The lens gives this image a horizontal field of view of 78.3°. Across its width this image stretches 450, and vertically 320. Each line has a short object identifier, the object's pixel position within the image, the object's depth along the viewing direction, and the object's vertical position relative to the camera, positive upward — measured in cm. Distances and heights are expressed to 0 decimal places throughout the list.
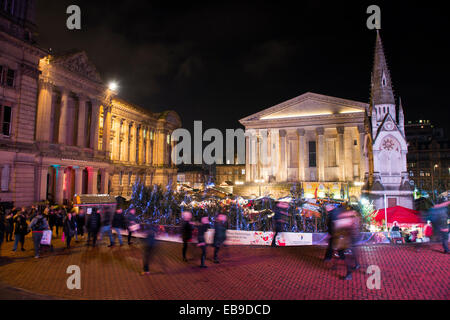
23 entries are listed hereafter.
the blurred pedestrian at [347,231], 810 -145
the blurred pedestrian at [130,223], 1292 -201
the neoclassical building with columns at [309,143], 4522 +686
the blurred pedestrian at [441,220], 1027 -144
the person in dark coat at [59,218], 1554 -219
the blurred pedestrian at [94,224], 1249 -200
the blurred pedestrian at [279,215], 1154 -144
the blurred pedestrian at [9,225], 1328 -225
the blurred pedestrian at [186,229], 988 -174
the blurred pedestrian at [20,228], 1136 -200
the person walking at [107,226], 1263 -211
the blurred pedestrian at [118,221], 1261 -191
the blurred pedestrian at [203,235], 934 -185
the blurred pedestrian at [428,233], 1282 -235
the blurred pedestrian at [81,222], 1480 -226
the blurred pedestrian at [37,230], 1044 -192
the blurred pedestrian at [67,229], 1217 -218
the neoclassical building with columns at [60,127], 2198 +602
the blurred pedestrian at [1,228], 1035 -185
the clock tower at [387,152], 2384 +263
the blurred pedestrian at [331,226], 857 -145
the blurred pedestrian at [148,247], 866 -210
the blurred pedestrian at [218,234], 984 -190
